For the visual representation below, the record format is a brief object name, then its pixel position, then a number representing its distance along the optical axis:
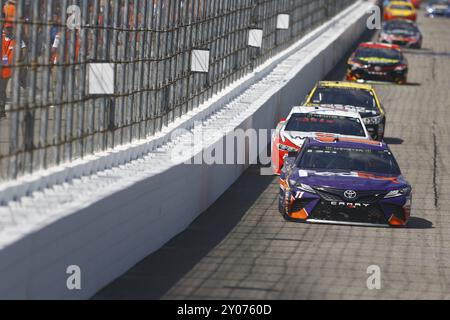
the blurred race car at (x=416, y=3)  98.68
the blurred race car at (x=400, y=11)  75.30
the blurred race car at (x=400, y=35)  57.75
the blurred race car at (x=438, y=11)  88.25
